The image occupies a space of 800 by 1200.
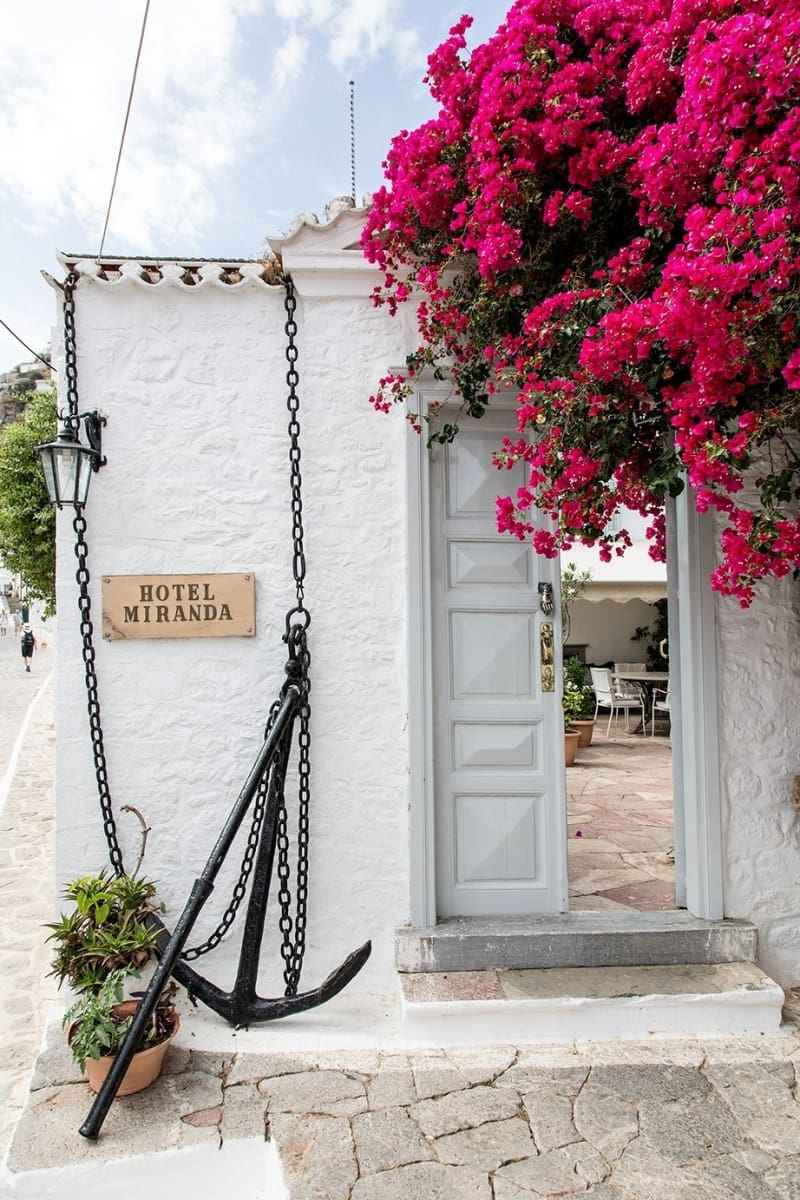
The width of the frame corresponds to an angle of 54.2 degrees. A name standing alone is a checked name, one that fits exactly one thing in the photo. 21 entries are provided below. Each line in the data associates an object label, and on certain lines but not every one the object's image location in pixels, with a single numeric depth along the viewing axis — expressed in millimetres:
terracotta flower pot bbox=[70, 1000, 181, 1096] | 2924
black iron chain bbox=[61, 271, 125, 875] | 3586
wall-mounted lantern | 3418
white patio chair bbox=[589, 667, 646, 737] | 10867
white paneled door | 3811
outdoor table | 10742
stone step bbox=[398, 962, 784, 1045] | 3311
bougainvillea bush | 2473
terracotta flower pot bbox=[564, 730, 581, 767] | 8344
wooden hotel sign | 3666
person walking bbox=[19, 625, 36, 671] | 23797
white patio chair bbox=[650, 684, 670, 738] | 10339
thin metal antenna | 5203
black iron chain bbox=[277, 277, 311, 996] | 3598
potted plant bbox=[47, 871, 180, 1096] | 2924
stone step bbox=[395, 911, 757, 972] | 3529
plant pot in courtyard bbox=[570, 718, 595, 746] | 9312
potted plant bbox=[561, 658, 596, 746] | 9484
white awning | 10070
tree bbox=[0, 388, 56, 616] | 9109
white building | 3666
